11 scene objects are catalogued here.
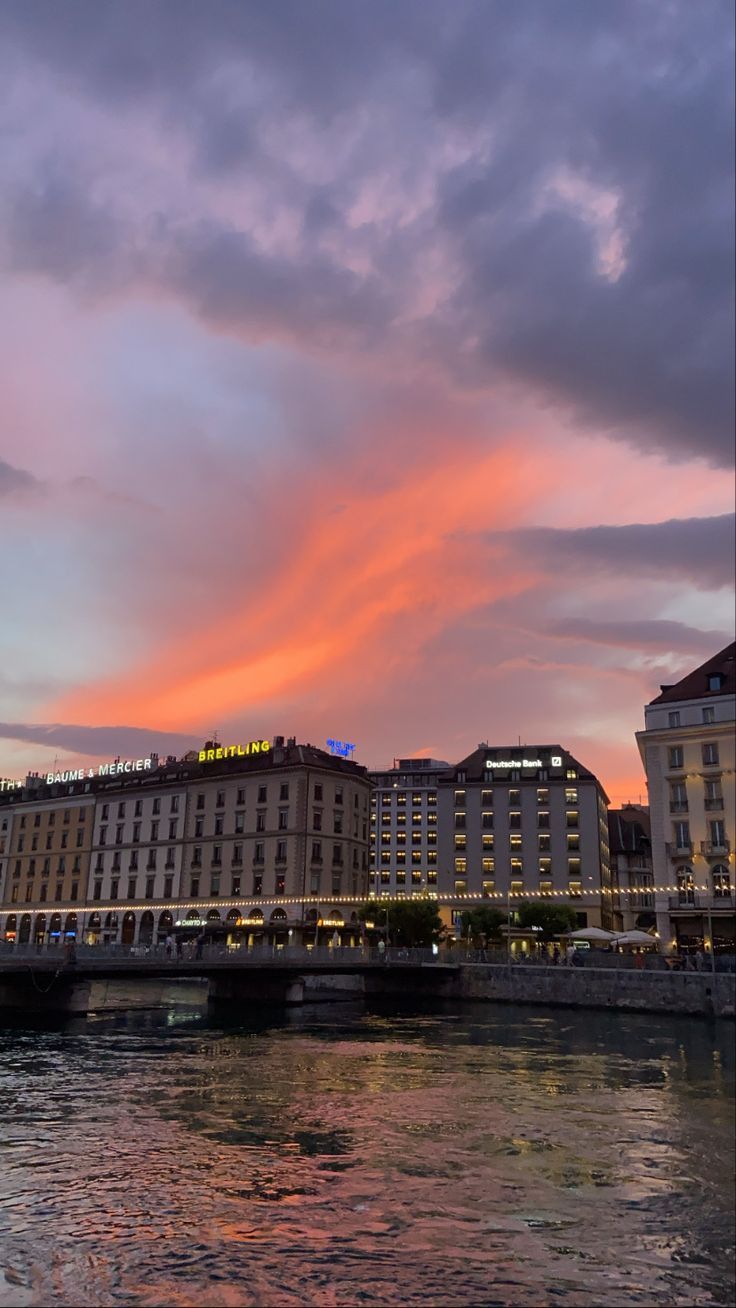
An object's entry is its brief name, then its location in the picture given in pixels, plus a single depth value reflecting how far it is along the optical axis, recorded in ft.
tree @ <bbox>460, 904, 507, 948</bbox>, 318.86
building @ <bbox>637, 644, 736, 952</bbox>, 253.03
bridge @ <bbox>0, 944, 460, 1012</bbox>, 194.90
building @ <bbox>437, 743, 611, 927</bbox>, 391.04
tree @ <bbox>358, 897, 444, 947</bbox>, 323.57
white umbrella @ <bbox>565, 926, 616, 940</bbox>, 253.24
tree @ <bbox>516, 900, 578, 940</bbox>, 304.30
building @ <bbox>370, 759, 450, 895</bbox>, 533.55
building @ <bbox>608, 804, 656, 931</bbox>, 435.53
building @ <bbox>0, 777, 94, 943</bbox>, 424.05
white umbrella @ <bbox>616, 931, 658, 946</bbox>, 245.76
